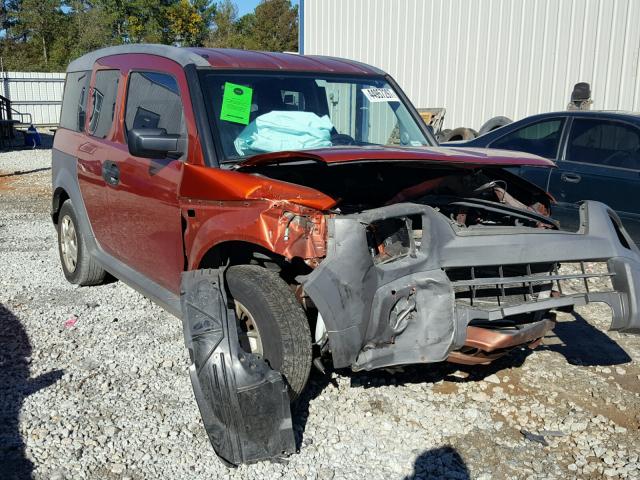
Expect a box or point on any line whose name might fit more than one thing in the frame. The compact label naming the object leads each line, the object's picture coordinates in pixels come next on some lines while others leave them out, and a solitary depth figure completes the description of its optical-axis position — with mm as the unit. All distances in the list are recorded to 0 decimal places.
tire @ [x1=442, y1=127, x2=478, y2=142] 10008
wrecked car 3061
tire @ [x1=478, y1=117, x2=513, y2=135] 11141
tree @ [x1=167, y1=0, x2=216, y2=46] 48219
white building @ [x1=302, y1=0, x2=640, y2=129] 10578
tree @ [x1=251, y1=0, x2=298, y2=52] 56438
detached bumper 2982
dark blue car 6293
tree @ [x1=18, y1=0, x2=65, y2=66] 51250
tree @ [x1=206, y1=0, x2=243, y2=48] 52375
